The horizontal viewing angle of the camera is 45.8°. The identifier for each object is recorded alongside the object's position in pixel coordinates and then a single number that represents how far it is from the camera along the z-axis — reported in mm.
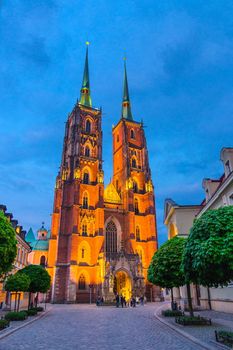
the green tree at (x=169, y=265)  19891
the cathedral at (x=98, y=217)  50469
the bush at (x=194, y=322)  15832
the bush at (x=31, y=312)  23500
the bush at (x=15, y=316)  19434
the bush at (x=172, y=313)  21439
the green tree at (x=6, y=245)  14563
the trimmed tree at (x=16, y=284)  21109
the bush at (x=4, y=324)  15059
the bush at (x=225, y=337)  10008
